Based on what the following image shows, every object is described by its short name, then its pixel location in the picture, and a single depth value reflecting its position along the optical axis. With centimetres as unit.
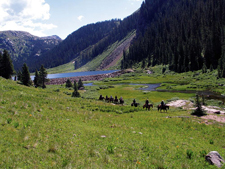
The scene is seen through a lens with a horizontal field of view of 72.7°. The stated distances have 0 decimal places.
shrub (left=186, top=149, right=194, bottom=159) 1100
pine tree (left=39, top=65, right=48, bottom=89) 8622
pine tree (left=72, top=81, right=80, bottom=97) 5541
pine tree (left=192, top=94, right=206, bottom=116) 2706
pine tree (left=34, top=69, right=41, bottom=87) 8825
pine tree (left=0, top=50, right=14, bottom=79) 5978
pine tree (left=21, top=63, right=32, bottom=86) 6350
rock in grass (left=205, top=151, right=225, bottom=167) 1008
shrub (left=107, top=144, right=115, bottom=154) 1066
